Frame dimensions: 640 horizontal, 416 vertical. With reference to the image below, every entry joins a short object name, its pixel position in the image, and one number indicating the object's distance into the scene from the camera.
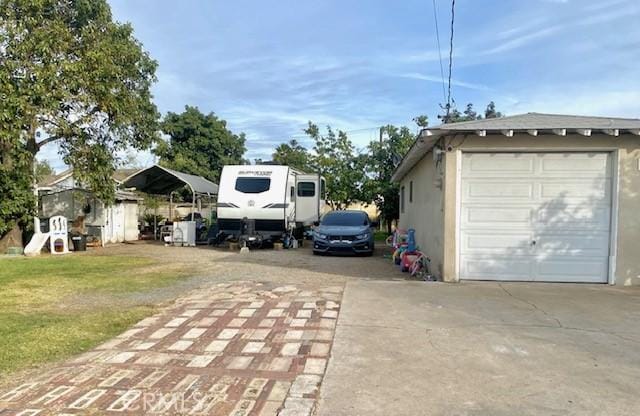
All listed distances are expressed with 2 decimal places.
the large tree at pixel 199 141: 33.75
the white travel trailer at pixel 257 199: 16.73
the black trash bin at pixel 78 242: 16.75
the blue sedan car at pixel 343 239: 14.60
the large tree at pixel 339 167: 26.67
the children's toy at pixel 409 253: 11.24
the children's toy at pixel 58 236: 15.78
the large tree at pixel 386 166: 24.91
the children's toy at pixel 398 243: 12.98
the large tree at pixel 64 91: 14.34
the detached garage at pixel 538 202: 8.55
